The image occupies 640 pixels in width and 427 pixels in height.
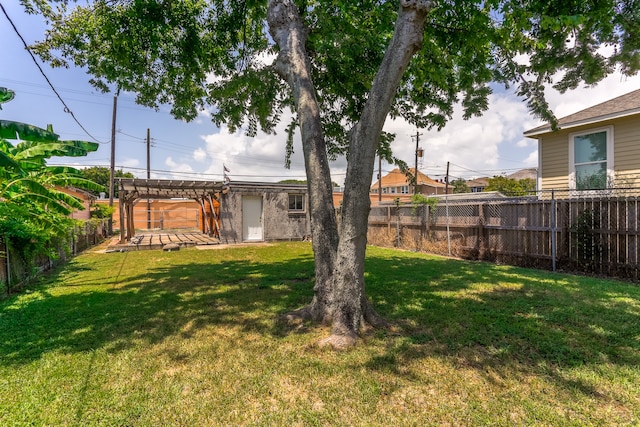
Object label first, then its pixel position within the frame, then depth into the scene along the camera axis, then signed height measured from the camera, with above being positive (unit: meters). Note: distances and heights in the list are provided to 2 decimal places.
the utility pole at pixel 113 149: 18.81 +3.98
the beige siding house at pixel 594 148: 8.31 +1.80
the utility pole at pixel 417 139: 24.88 +5.77
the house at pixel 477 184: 51.03 +4.43
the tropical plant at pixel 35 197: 5.98 +0.39
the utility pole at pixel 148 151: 26.61 +5.36
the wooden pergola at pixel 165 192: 12.77 +1.07
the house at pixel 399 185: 49.09 +4.30
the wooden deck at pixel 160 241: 12.58 -1.24
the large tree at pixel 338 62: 3.67 +2.60
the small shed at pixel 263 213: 14.77 +0.02
